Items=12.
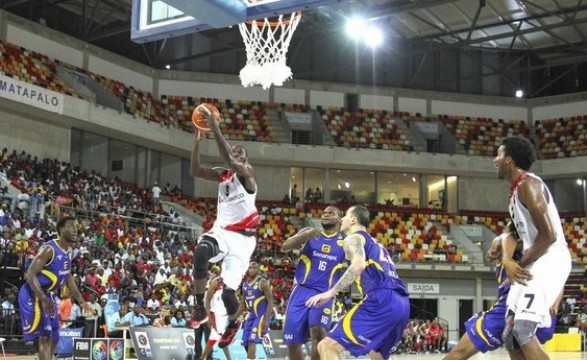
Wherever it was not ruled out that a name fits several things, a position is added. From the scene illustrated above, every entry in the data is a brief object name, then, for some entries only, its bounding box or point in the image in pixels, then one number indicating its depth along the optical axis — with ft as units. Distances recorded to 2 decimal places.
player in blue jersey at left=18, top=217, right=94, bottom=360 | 31.71
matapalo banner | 90.05
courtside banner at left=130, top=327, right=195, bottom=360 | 48.91
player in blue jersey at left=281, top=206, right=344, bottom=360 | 30.09
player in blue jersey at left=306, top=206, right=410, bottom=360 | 23.54
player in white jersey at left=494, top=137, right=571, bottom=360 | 18.94
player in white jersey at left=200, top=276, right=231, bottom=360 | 30.91
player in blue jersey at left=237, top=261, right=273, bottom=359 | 48.14
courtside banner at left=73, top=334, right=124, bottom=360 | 44.83
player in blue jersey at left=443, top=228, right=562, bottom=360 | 22.21
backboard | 30.14
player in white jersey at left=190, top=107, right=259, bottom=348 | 29.14
